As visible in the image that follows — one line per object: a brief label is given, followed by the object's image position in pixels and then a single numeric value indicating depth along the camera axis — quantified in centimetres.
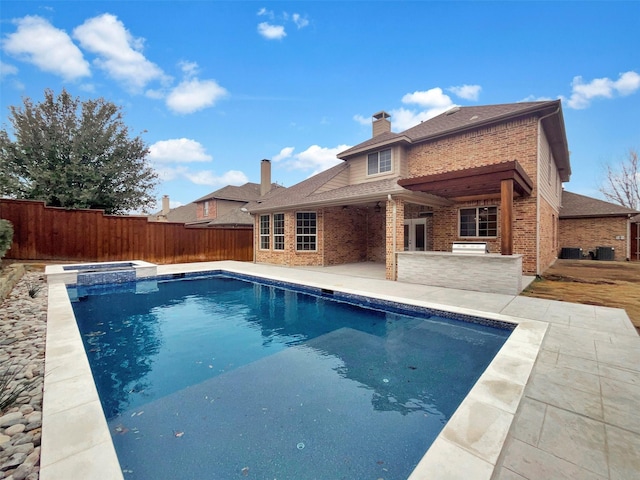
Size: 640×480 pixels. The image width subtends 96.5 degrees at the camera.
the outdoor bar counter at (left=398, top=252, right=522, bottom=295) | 711
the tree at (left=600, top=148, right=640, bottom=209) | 2490
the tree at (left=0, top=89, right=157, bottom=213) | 1302
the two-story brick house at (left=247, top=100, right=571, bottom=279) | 920
